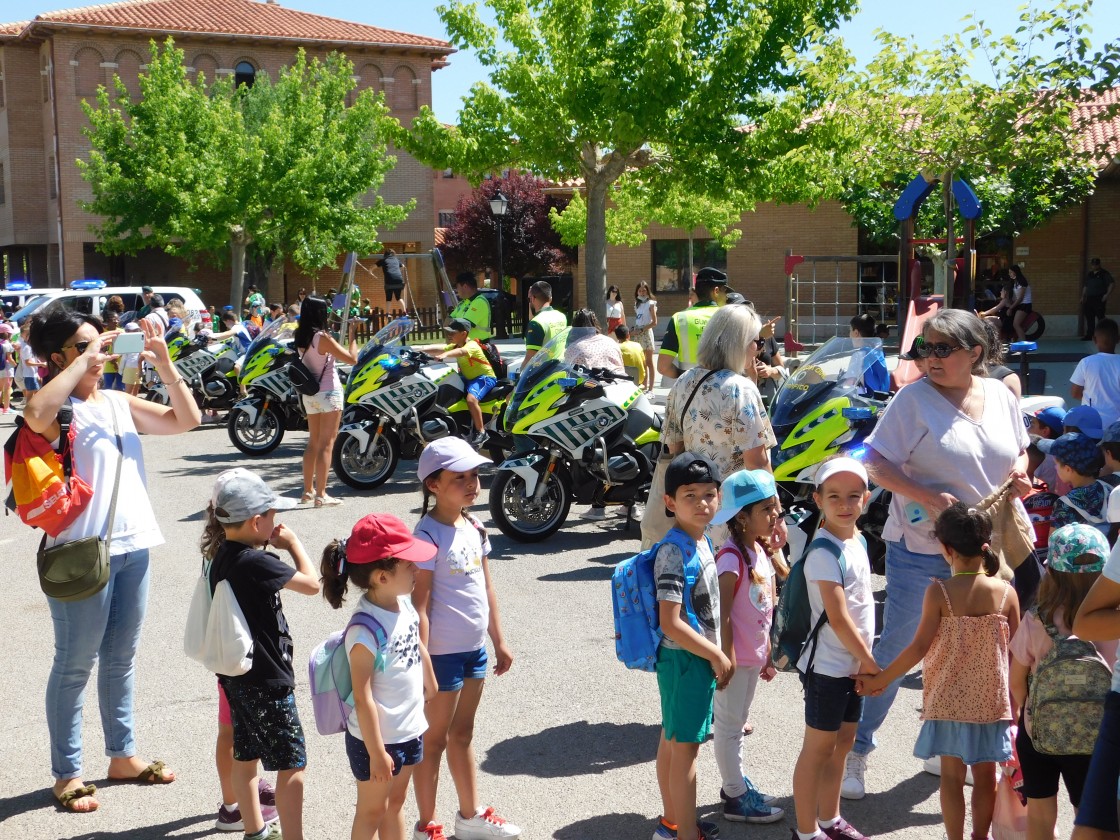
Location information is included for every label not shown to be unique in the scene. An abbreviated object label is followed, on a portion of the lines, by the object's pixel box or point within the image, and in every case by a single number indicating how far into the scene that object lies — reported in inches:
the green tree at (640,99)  658.2
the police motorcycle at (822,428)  276.4
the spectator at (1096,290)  970.1
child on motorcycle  444.5
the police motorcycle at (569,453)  347.6
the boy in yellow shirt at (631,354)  551.8
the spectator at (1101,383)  296.4
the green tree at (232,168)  1406.3
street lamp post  977.5
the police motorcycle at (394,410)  439.2
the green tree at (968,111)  519.5
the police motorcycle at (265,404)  522.0
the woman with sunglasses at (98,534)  175.0
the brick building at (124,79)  1648.6
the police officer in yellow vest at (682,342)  316.5
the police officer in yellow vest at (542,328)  415.5
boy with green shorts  152.4
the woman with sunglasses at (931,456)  171.8
